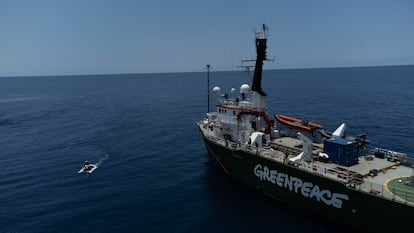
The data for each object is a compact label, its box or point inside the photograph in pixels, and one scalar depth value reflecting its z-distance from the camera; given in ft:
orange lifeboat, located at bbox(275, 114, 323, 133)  120.82
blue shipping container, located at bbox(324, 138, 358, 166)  96.58
